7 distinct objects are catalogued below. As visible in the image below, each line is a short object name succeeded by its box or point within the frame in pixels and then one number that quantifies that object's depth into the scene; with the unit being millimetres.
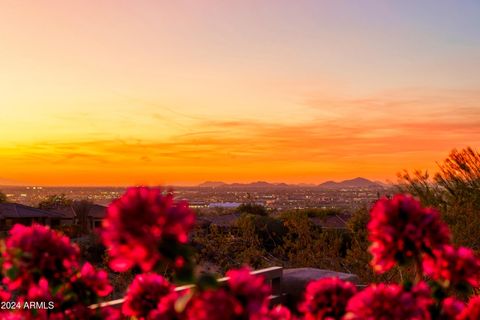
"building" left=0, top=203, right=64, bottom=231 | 41500
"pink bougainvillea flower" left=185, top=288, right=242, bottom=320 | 2014
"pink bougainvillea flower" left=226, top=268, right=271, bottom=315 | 2129
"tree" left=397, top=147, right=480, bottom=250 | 10695
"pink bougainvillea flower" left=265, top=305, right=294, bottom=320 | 2398
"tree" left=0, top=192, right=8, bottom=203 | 53216
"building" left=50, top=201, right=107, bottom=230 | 47347
